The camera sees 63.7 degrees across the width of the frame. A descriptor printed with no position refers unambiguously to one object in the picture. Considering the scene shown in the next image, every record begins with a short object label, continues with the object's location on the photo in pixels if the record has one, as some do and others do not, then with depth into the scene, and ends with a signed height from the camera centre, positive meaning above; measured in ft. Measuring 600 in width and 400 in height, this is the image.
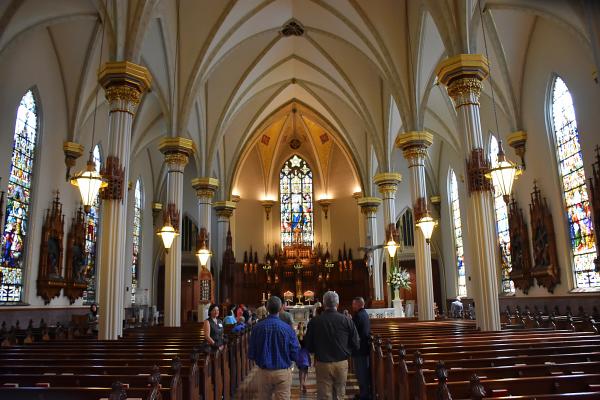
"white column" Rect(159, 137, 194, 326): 55.06 +10.18
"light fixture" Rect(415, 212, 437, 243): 50.24 +6.48
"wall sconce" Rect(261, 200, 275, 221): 110.22 +19.90
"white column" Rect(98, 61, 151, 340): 36.32 +8.80
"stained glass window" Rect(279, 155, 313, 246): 110.93 +20.85
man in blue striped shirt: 18.93 -2.36
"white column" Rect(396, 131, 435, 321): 54.39 +9.77
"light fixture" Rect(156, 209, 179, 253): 50.21 +6.53
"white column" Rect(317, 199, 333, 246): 109.70 +16.15
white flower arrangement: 67.10 +1.31
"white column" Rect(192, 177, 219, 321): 74.08 +15.32
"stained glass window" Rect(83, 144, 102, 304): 67.00 +7.29
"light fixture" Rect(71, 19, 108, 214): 32.89 +7.93
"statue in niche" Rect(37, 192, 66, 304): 54.39 +5.24
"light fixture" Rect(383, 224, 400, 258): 66.15 +6.13
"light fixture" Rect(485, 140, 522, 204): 32.76 +7.59
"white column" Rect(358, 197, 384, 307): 85.76 +10.22
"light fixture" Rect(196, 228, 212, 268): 68.32 +6.23
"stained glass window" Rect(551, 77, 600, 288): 51.13 +10.62
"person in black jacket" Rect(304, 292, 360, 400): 20.67 -2.30
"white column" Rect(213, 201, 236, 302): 95.91 +13.62
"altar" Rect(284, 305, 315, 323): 71.97 -2.87
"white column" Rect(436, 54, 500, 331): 36.88 +7.88
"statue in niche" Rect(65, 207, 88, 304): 59.62 +5.04
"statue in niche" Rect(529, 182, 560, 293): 55.67 +4.73
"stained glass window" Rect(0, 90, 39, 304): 50.47 +10.88
